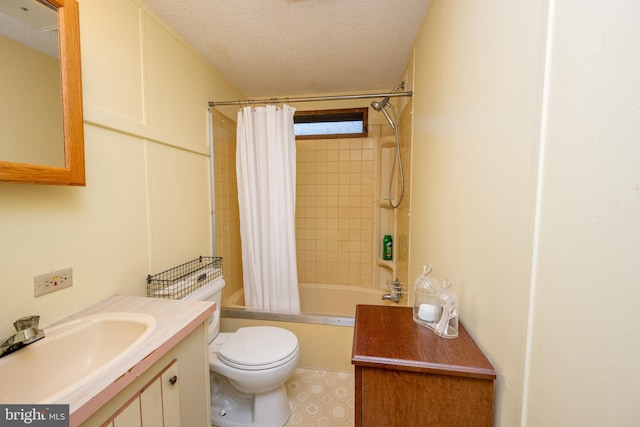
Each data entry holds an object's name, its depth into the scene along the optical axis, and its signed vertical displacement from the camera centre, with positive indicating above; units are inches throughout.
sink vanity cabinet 24.2 -21.3
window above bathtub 99.7 +31.6
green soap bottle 100.6 -19.0
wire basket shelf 52.9 -18.9
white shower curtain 75.3 -1.6
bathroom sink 27.4 -20.3
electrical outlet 35.7 -12.6
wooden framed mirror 35.5 +14.4
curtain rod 67.9 +29.1
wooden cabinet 25.9 -19.6
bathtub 71.2 -37.7
